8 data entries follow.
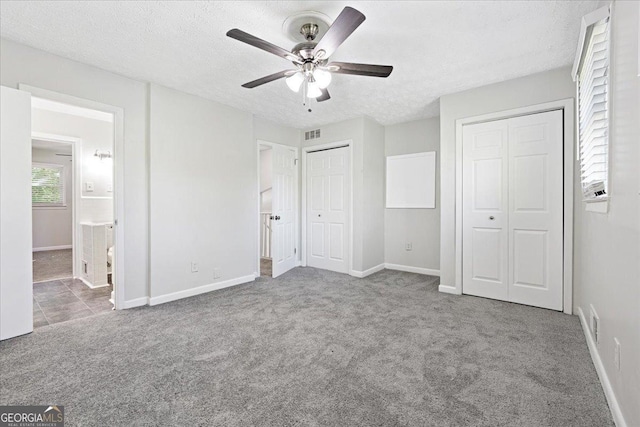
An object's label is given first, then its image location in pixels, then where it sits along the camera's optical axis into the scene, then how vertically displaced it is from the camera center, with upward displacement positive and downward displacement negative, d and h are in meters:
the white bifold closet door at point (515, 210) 3.02 +0.02
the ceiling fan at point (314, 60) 1.79 +1.08
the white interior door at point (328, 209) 4.70 +0.03
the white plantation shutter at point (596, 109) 1.76 +0.67
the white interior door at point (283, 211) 4.58 -0.01
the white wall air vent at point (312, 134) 4.99 +1.33
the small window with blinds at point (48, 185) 6.80 +0.60
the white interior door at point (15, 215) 2.34 -0.04
